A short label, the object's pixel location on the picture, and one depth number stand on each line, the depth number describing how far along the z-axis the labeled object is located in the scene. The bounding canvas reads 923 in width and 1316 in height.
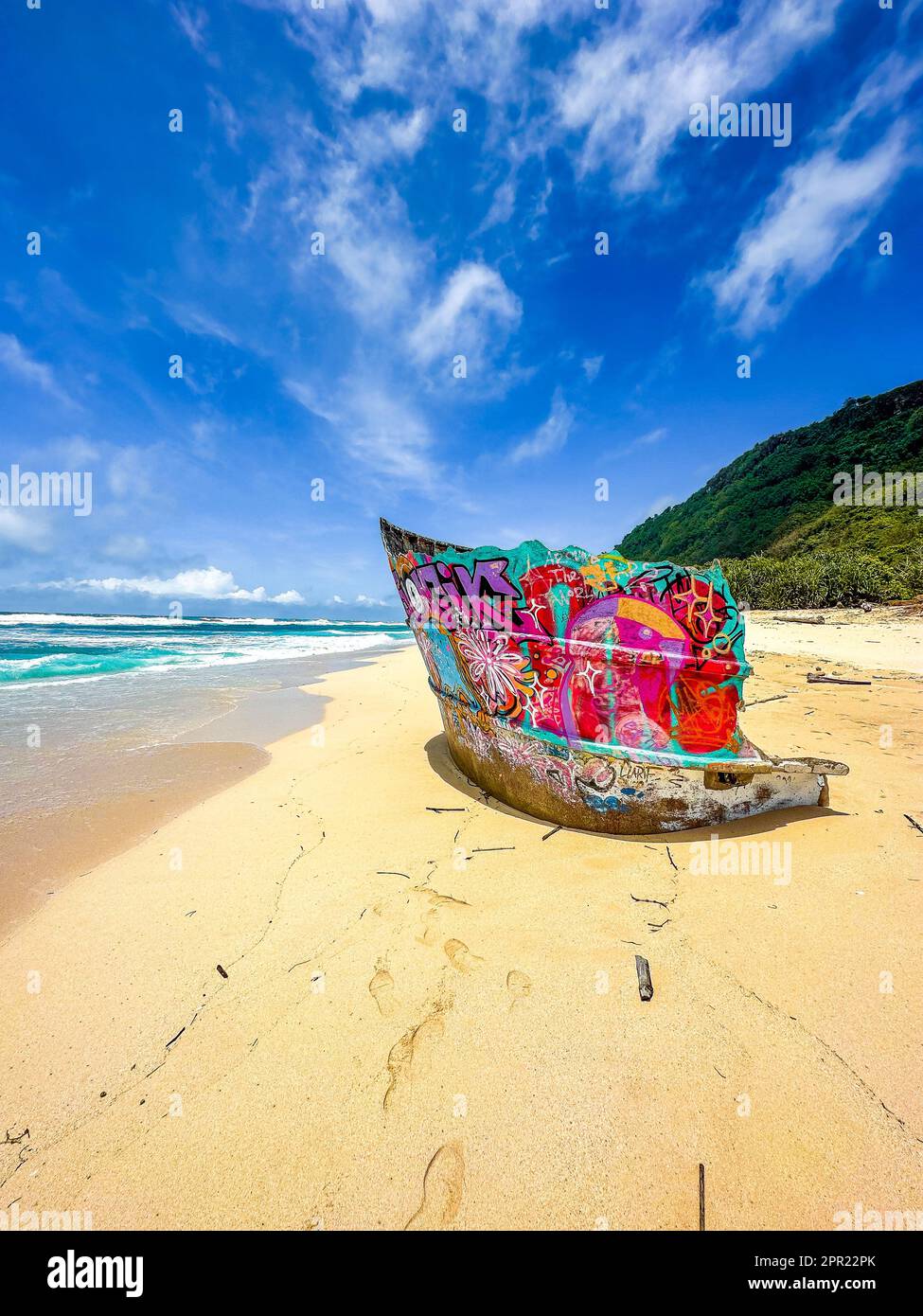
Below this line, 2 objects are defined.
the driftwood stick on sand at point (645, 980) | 2.20
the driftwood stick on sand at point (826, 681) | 9.37
